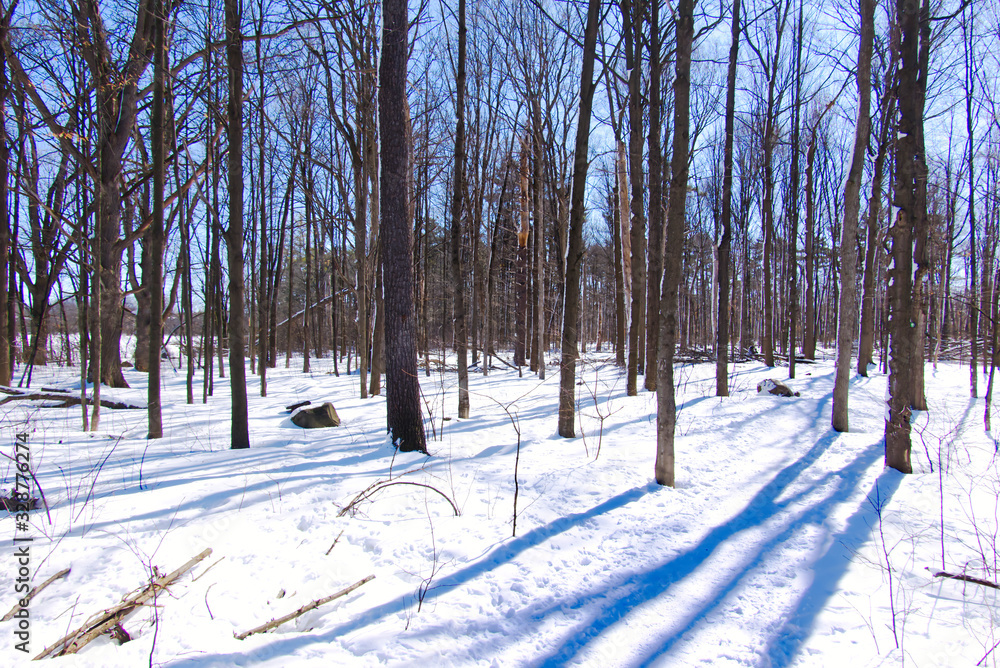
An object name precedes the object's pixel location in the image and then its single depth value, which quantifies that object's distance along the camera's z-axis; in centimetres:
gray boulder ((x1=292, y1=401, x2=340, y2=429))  721
